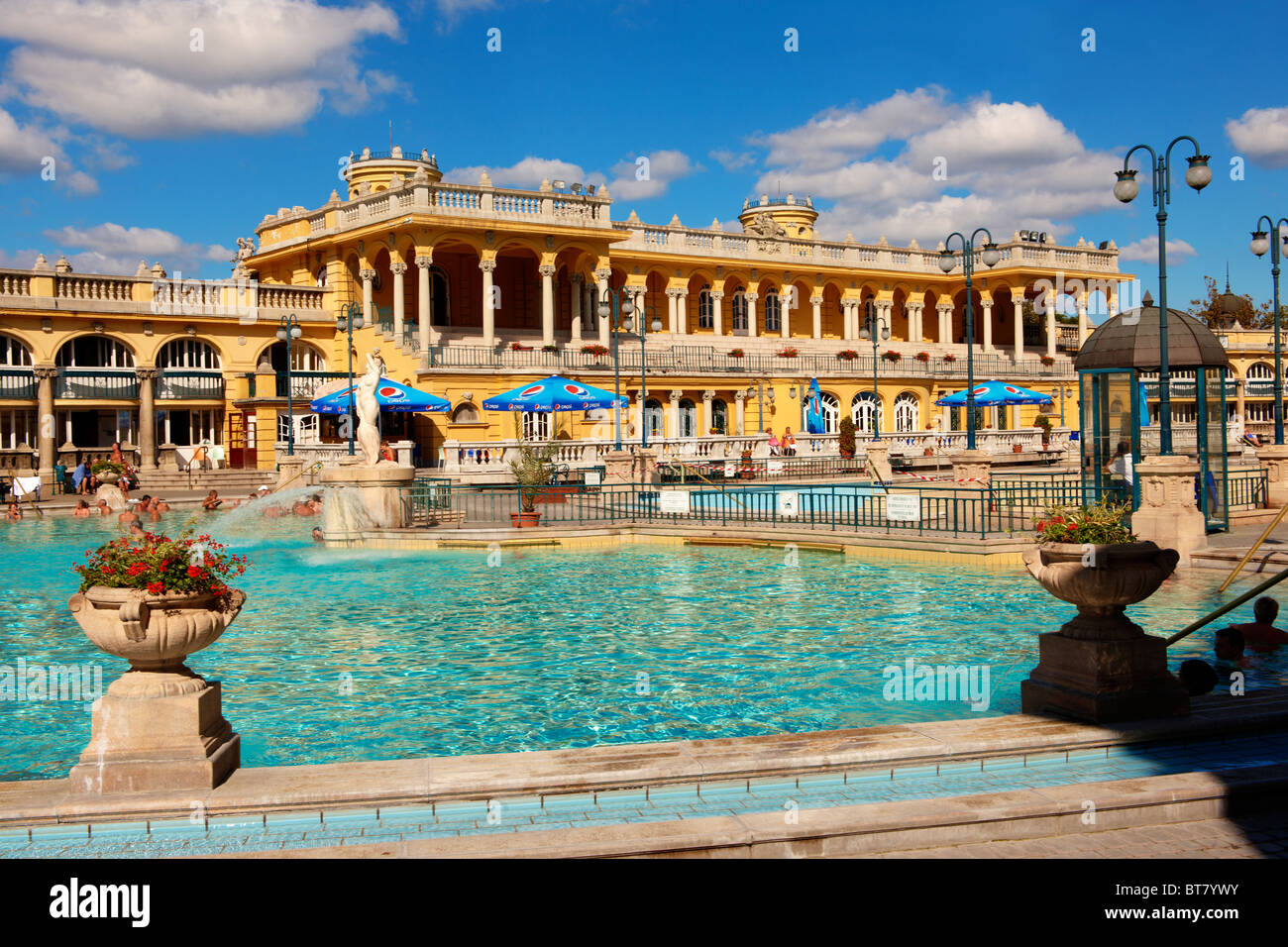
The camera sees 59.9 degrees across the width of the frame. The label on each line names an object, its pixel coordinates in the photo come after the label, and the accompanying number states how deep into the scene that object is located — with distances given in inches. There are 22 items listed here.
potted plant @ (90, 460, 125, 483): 1291.8
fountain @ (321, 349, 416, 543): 883.4
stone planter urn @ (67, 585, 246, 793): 260.1
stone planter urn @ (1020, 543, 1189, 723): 307.3
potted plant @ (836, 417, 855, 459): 1572.6
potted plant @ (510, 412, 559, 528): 922.7
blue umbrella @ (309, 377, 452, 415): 1374.3
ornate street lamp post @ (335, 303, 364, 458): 1355.8
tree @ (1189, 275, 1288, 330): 3159.0
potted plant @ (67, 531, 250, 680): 262.1
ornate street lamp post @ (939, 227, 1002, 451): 1088.8
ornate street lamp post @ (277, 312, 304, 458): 1346.0
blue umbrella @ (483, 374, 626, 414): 1330.0
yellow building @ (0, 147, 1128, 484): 1496.1
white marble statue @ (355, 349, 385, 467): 891.4
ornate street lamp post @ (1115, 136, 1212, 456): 700.0
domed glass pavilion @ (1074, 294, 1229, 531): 759.1
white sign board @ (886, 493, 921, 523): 786.2
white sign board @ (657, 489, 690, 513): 925.8
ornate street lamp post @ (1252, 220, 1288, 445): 951.0
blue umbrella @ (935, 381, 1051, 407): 1745.8
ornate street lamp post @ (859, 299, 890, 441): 2290.6
